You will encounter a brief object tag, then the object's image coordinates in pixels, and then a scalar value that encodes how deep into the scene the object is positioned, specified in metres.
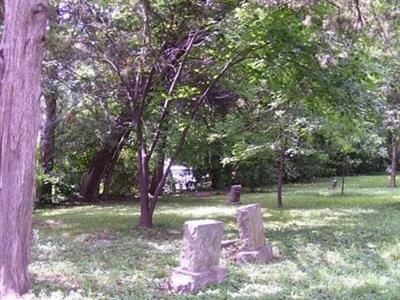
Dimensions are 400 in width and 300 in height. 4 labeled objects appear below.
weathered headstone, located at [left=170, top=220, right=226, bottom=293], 5.71
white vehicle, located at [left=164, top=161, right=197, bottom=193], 23.59
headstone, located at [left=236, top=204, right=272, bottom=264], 7.05
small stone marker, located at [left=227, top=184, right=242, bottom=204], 16.19
